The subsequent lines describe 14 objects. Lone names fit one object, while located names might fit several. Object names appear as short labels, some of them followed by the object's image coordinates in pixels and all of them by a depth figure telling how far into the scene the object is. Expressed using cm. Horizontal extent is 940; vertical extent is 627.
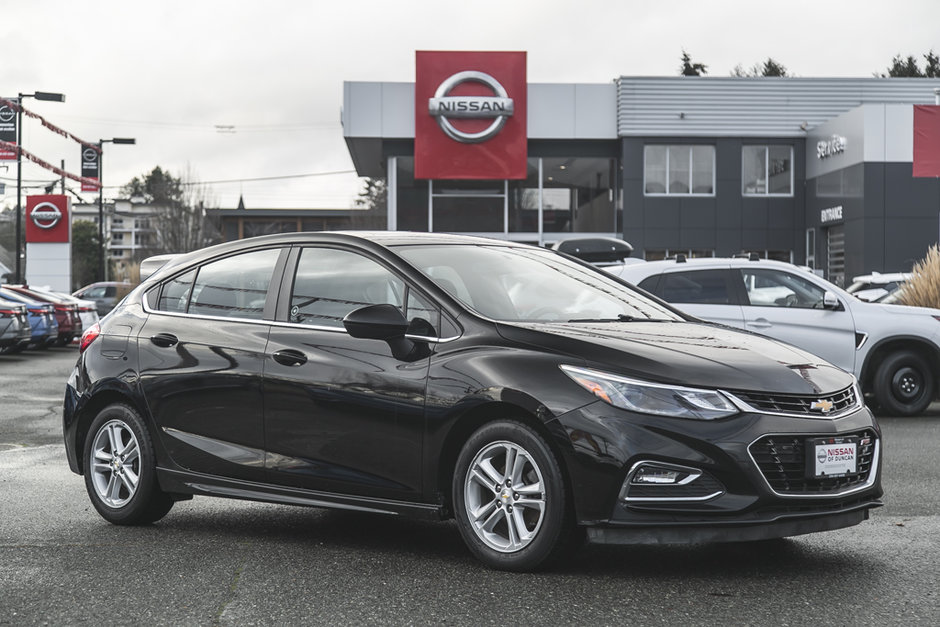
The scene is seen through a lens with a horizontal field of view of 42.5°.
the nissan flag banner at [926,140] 3522
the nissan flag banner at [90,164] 4900
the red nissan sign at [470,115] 3956
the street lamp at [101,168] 4855
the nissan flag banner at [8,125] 3969
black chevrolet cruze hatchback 490
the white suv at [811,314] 1284
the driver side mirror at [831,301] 1281
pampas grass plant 1631
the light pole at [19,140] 3831
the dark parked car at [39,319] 2588
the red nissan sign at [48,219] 4469
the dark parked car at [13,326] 2472
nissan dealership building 3969
